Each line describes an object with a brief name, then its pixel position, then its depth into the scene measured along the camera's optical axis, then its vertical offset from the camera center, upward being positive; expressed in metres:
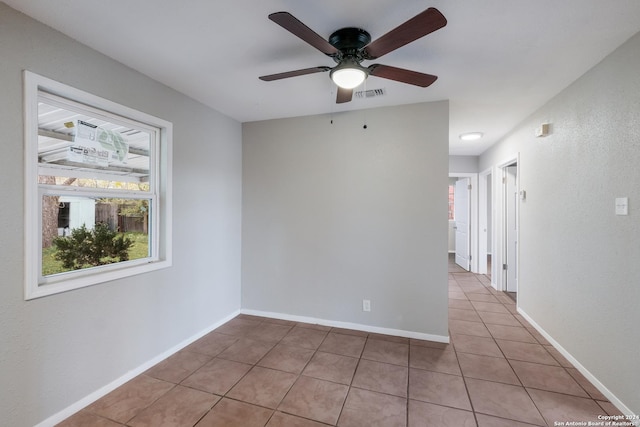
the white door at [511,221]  4.33 -0.12
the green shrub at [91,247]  1.97 -0.27
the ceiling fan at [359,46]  1.34 +0.93
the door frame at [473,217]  5.55 -0.07
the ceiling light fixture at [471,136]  4.05 +1.14
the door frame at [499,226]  4.43 -0.20
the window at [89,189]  1.74 +0.17
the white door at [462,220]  5.83 -0.15
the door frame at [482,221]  5.42 -0.15
